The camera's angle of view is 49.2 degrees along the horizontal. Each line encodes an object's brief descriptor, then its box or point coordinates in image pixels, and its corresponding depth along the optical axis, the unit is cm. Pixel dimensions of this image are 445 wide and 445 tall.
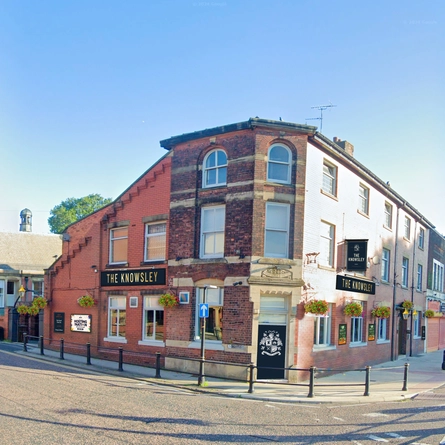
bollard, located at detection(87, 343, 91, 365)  1942
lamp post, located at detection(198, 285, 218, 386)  1532
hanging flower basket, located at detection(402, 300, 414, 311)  2589
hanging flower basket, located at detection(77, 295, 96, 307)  2234
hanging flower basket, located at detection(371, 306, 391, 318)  2336
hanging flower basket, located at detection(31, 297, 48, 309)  2509
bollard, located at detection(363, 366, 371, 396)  1455
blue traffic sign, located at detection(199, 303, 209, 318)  1560
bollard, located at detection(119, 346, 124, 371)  1795
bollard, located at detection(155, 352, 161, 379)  1645
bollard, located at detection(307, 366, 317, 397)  1409
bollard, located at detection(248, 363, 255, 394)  1432
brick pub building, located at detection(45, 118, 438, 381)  1697
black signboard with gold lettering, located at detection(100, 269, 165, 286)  1975
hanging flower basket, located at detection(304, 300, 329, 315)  1714
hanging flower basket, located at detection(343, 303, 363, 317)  2009
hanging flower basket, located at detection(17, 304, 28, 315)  2752
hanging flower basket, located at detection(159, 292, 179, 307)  1861
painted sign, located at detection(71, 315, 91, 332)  2281
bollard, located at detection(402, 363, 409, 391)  1608
